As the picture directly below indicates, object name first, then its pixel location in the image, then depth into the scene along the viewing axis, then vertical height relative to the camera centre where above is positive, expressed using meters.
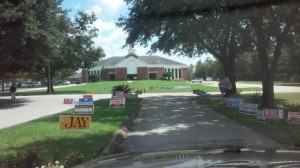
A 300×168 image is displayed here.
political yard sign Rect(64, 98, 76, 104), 12.25 -0.88
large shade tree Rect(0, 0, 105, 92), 14.80 +3.52
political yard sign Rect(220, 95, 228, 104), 14.03 -1.08
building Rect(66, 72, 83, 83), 79.34 +2.48
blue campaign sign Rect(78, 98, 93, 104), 9.16 -0.61
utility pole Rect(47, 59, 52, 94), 28.16 +0.51
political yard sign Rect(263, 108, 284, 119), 6.92 -0.97
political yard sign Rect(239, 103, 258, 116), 8.35 -0.98
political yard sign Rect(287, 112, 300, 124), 6.49 -1.00
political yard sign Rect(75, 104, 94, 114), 8.88 -0.91
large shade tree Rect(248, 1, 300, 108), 11.21 +2.41
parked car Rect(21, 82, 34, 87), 56.64 +0.28
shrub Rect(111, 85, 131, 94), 18.74 -0.36
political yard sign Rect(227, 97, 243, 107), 10.64 -0.92
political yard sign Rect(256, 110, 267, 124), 7.59 -1.15
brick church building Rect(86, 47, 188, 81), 61.39 +4.20
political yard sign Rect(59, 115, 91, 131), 5.51 -0.88
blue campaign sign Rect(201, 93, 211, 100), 17.40 -1.02
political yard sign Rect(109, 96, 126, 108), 12.54 -1.02
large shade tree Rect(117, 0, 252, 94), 9.26 +2.90
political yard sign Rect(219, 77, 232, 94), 16.44 -0.23
